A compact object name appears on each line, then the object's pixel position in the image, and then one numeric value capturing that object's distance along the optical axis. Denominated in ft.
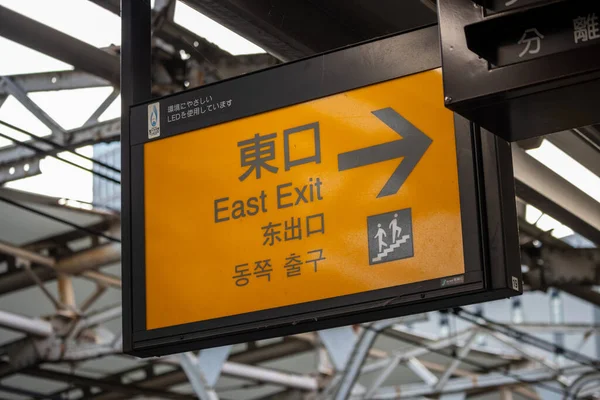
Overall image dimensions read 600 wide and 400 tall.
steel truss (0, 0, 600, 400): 25.00
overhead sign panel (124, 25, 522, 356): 13.12
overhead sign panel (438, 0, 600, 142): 10.48
